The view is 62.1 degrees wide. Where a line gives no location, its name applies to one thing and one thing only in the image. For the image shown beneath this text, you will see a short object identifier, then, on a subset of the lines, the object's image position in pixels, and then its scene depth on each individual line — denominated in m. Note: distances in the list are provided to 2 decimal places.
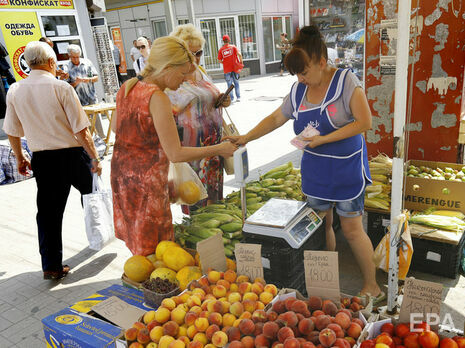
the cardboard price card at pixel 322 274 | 1.90
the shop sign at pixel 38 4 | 9.01
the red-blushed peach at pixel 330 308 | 1.81
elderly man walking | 3.14
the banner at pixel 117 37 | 17.51
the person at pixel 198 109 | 3.28
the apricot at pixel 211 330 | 1.77
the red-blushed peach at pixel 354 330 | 1.67
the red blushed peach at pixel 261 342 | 1.65
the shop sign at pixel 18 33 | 9.03
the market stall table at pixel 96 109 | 7.08
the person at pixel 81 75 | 7.16
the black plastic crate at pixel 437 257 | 3.02
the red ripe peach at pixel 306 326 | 1.68
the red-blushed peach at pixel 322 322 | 1.69
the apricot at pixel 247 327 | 1.72
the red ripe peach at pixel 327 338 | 1.58
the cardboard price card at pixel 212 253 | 2.25
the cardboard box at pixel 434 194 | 3.31
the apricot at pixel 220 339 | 1.71
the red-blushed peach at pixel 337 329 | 1.63
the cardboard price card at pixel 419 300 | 1.69
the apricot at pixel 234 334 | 1.72
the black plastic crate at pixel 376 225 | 3.45
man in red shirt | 12.38
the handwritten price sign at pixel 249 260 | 2.13
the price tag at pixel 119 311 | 2.15
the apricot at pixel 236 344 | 1.64
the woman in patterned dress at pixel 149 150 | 2.34
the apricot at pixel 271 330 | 1.67
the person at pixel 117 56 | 13.35
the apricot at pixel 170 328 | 1.82
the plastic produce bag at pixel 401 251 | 2.34
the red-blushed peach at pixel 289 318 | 1.72
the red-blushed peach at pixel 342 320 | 1.70
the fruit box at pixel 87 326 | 2.02
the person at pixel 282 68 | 17.99
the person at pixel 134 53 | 11.64
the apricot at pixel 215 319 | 1.83
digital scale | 2.43
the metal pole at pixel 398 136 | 2.00
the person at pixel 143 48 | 7.57
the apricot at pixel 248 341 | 1.67
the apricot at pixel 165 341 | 1.77
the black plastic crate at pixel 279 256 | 2.48
